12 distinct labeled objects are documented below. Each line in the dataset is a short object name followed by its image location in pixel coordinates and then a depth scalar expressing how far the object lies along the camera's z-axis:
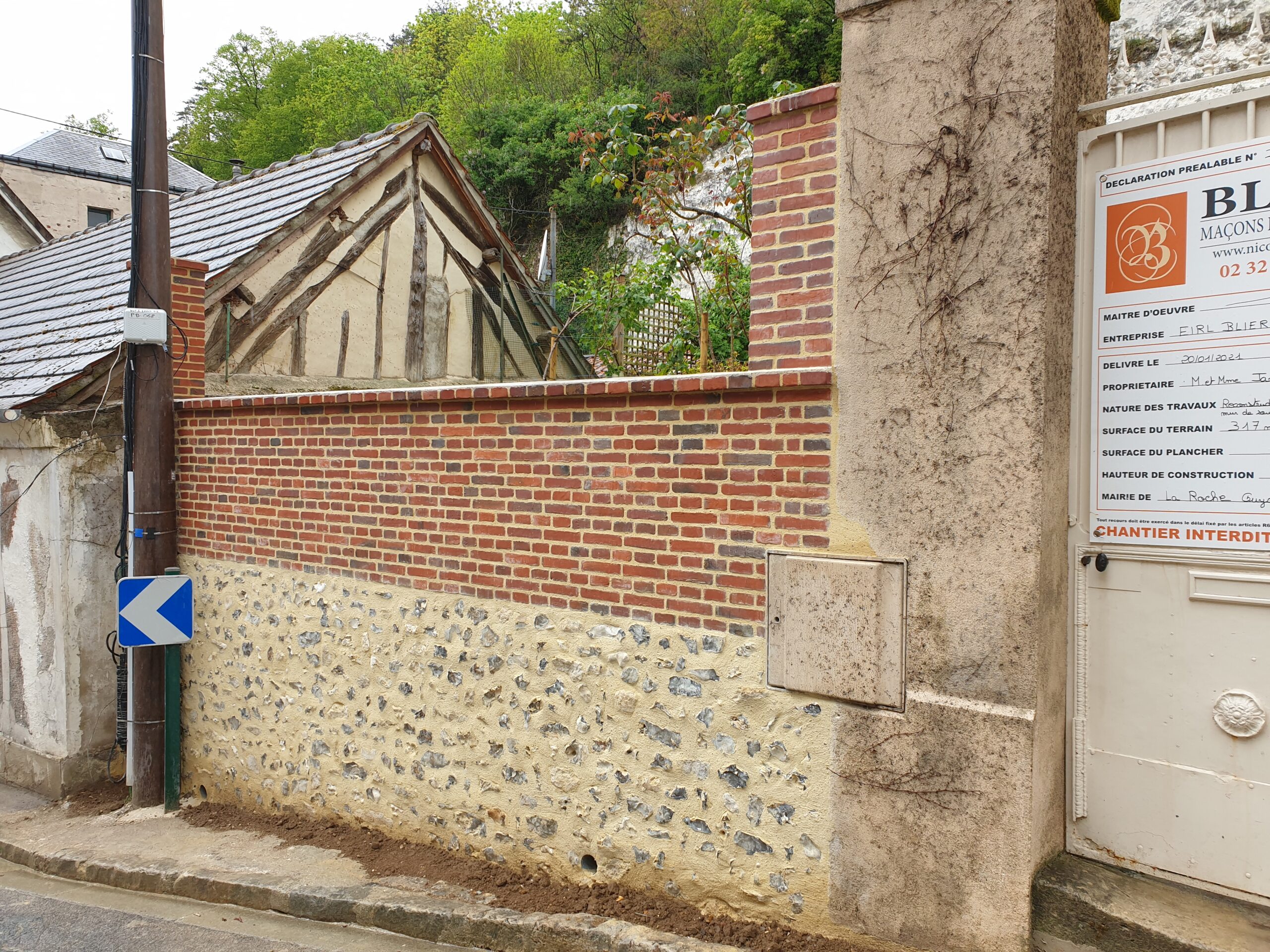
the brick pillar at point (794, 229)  3.63
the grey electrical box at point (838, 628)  3.46
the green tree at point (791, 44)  20.22
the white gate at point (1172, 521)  3.01
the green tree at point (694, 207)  8.09
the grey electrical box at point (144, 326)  5.99
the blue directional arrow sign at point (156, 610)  6.02
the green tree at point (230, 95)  43.94
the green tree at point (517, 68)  31.69
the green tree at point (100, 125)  46.34
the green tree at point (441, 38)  42.19
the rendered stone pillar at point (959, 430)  3.17
